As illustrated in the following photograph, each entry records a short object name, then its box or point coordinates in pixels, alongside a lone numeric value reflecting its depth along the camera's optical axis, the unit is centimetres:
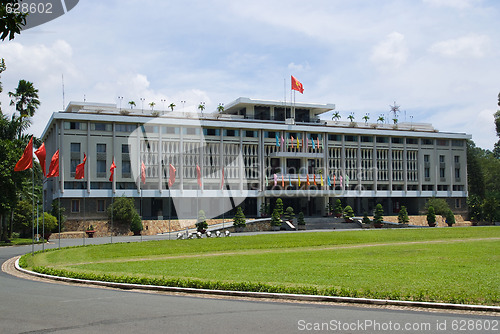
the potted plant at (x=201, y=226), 5922
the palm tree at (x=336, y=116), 9359
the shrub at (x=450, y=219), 8150
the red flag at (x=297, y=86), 7812
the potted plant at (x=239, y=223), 6769
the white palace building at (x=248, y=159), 7125
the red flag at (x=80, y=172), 4762
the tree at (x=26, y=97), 6175
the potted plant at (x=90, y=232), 6575
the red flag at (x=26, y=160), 3475
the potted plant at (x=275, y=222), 7162
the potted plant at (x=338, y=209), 8056
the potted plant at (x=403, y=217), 7844
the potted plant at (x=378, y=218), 7394
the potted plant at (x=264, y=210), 7969
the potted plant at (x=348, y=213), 7694
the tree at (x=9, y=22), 787
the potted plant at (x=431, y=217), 8000
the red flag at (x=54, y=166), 4006
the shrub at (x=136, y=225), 6481
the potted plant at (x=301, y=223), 7094
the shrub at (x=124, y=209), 6594
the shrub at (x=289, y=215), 7512
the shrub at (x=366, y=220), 7421
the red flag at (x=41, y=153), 3591
